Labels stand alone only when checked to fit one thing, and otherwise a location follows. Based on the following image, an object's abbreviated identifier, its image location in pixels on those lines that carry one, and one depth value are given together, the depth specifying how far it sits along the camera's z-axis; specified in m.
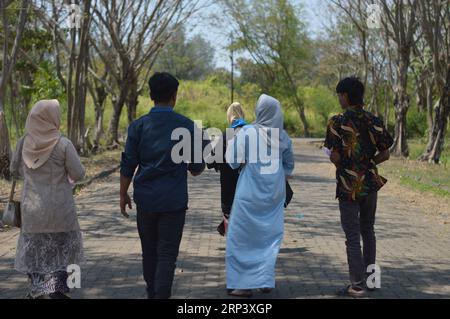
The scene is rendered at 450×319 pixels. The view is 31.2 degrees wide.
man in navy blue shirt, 6.29
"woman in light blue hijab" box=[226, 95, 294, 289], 7.04
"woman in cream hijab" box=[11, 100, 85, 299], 6.64
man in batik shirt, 7.11
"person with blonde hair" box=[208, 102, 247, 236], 8.58
